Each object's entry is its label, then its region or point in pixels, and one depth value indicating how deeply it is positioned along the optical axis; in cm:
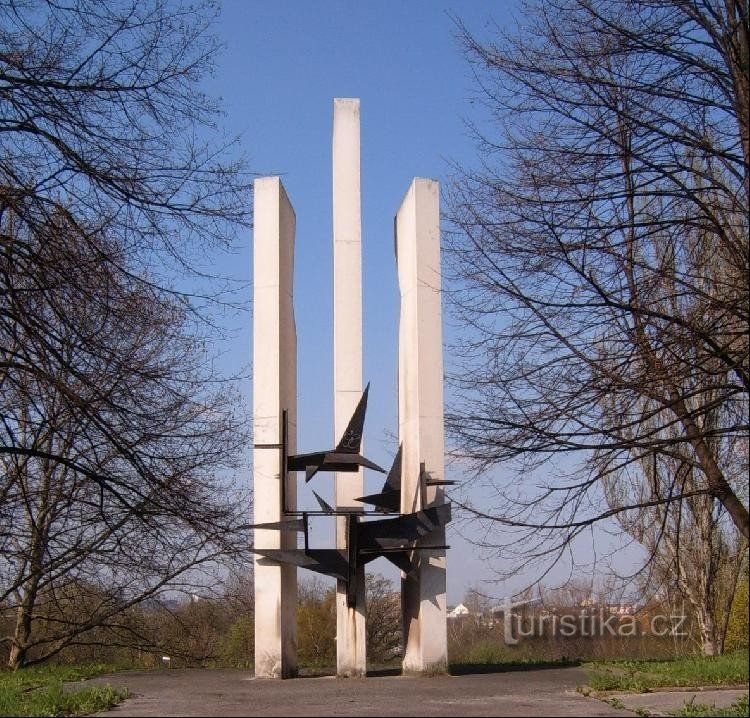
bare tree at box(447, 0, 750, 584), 819
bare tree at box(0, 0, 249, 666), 750
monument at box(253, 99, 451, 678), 1117
